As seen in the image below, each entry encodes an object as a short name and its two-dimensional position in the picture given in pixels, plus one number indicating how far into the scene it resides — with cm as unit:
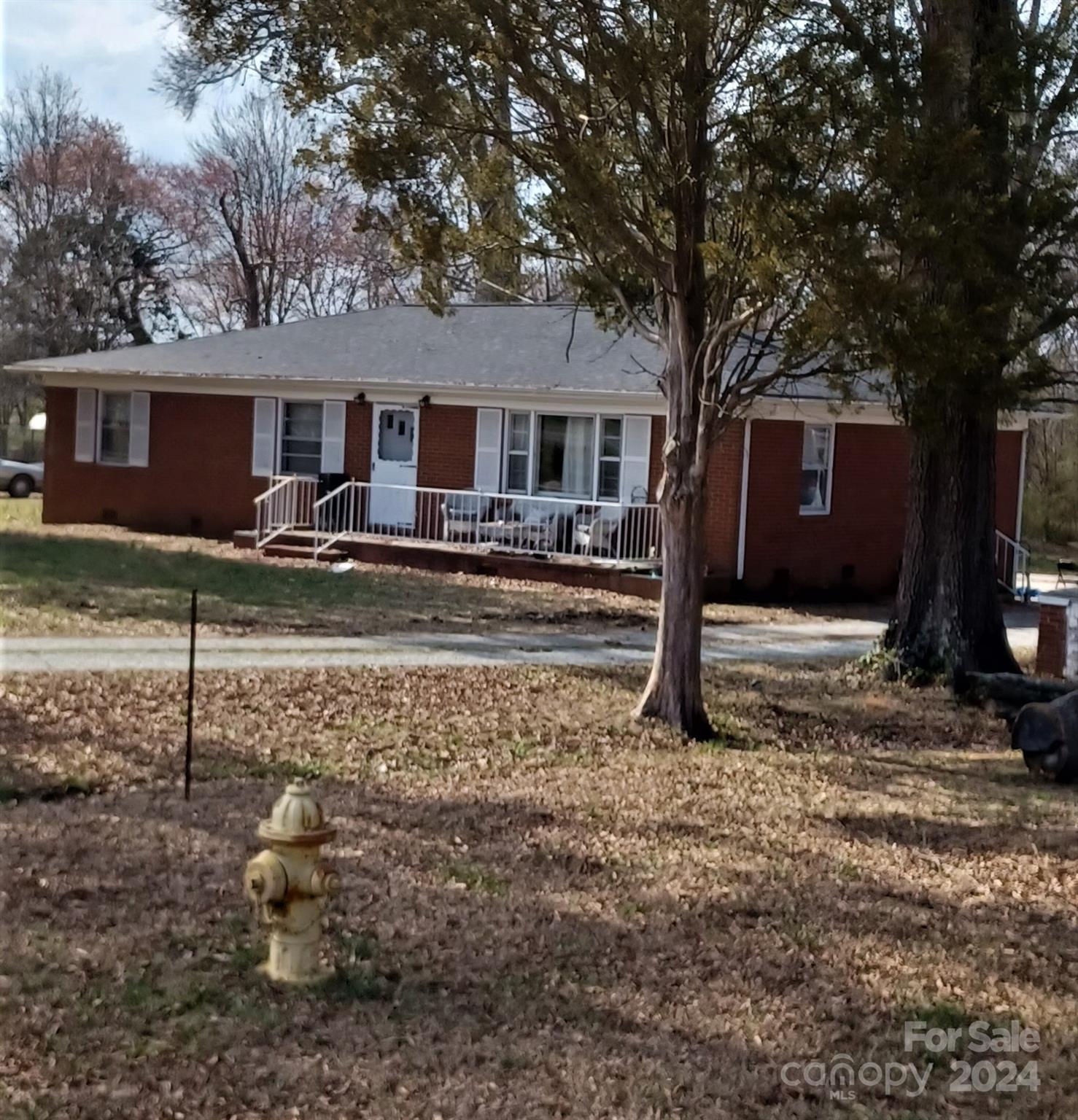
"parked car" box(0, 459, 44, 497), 4181
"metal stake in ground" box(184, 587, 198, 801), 812
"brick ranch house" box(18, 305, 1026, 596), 2142
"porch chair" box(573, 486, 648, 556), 2122
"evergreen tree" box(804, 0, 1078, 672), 998
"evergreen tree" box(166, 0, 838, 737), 1016
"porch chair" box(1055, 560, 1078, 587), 2038
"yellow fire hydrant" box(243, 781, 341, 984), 538
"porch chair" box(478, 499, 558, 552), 2177
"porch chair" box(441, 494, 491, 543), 2261
